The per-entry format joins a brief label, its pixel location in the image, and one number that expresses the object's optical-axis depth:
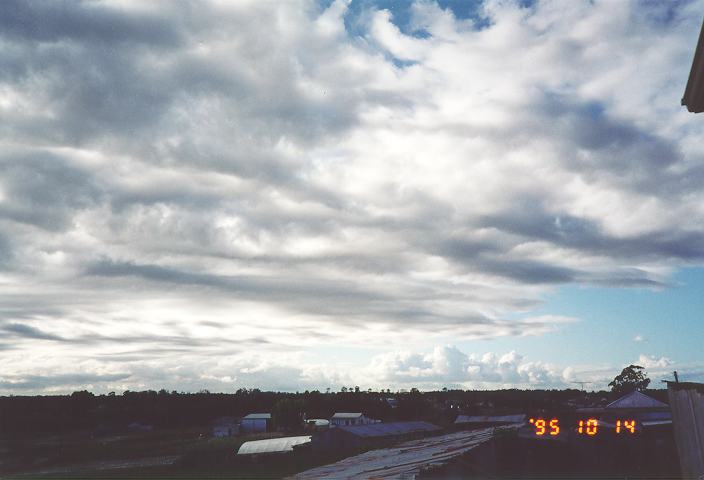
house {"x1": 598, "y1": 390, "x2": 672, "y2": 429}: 58.67
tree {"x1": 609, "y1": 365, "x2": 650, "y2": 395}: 132.50
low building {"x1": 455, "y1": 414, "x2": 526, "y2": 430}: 77.28
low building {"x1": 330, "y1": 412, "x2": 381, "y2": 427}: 115.88
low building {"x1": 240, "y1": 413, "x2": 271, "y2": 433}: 124.50
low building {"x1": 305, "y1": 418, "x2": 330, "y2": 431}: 116.64
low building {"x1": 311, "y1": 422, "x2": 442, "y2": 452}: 68.94
